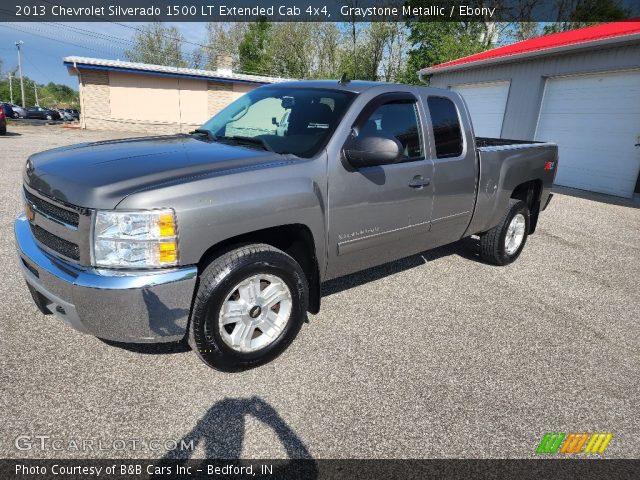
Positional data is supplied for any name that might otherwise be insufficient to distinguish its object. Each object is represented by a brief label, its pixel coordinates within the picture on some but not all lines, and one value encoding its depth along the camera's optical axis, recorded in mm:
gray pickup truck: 2271
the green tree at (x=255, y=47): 48625
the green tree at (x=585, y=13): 26516
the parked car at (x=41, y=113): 42344
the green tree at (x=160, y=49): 49875
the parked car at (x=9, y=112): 38781
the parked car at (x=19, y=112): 40156
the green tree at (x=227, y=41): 50562
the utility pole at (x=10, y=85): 74500
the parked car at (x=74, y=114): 46056
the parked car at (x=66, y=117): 43156
